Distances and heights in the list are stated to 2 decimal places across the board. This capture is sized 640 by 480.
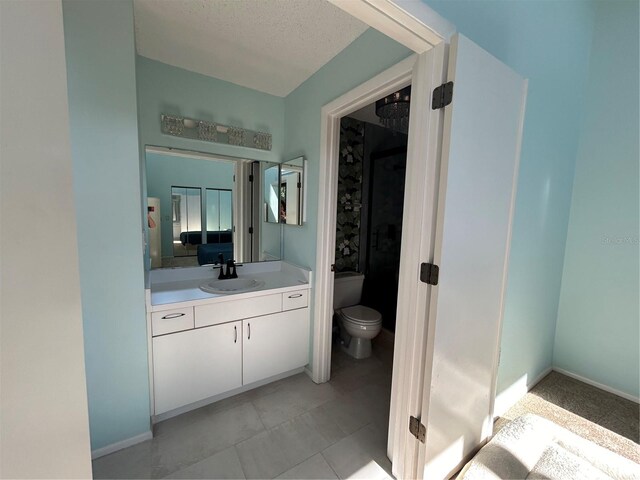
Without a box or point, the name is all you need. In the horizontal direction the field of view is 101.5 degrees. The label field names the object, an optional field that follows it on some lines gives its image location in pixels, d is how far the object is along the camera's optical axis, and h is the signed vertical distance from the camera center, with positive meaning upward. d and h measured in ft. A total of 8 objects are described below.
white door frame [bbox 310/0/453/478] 3.38 +0.38
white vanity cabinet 5.26 -2.97
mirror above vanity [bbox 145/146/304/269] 6.57 +0.21
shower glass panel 10.57 -0.54
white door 3.63 -0.42
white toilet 7.88 -3.10
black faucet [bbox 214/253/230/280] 7.23 -1.58
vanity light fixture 6.36 +2.12
